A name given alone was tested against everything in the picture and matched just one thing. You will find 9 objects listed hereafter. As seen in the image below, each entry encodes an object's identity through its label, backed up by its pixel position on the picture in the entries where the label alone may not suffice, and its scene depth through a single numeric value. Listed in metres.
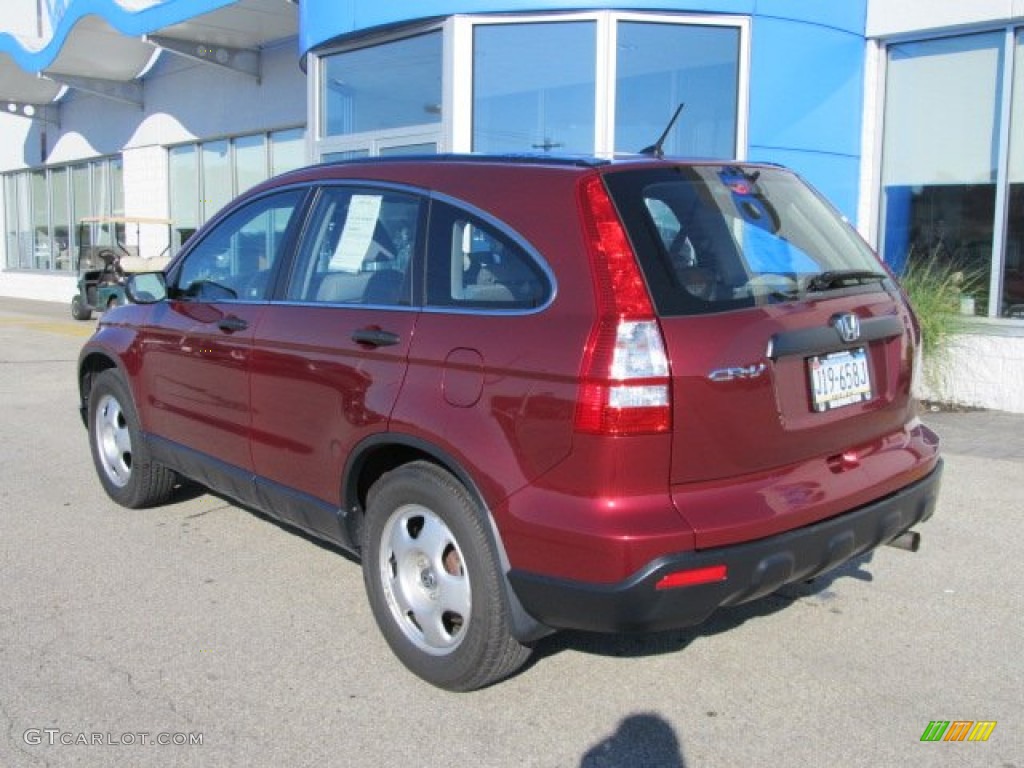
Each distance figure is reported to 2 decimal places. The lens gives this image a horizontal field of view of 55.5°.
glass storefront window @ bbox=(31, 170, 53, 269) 24.70
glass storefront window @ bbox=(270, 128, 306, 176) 16.12
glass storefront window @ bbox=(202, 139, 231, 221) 18.06
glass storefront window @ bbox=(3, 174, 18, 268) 26.17
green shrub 8.12
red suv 2.77
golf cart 17.16
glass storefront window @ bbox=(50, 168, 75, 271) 23.84
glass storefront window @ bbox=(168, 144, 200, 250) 19.11
